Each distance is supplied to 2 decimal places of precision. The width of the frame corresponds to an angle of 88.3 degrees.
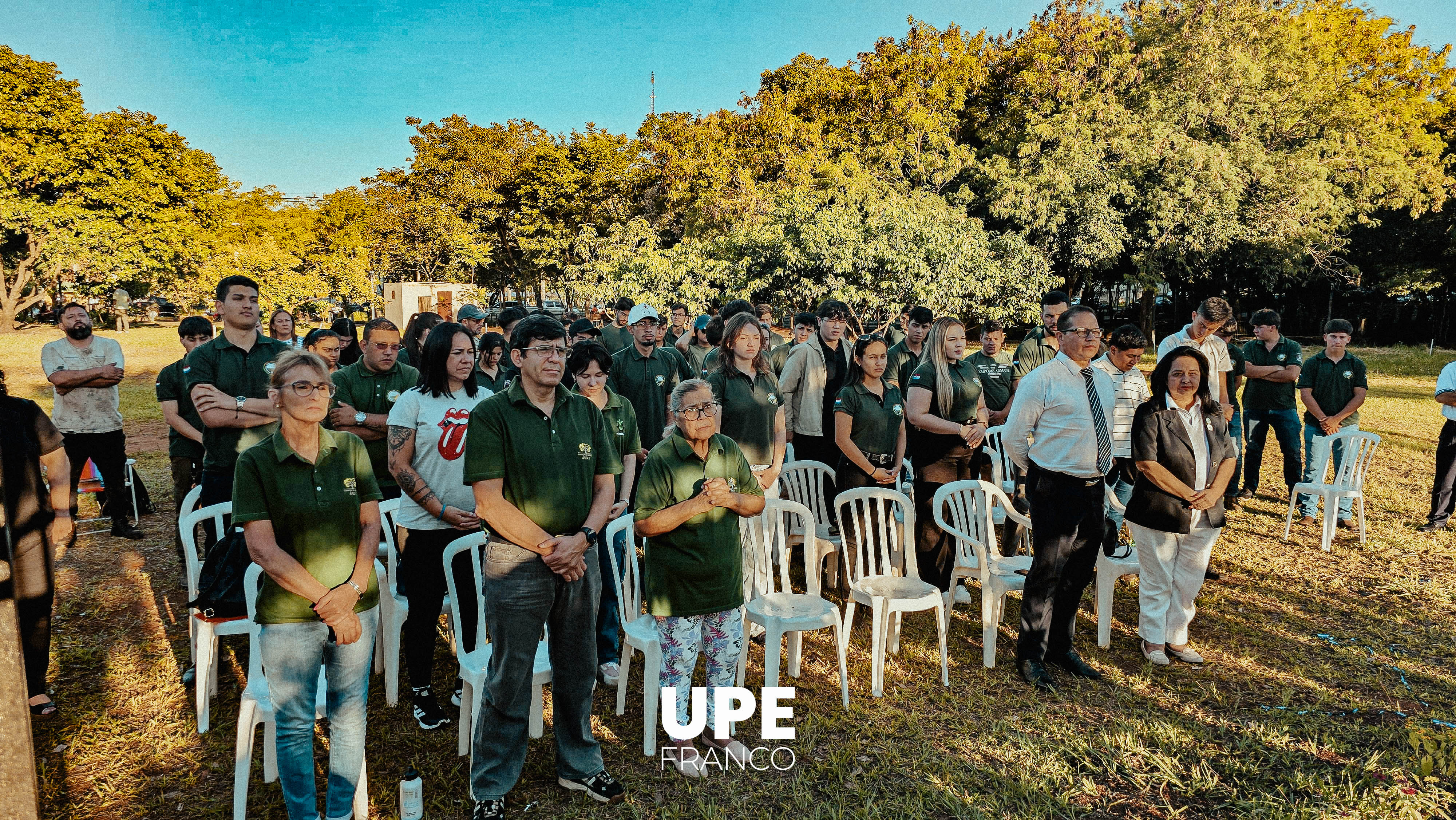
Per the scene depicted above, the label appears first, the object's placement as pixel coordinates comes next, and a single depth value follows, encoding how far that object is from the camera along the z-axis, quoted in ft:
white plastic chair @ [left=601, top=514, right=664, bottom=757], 11.39
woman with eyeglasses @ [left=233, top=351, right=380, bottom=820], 8.29
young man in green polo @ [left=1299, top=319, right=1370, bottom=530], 22.90
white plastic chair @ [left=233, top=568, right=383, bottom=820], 9.33
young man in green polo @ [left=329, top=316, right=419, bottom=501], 13.91
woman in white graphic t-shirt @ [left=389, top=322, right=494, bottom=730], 11.84
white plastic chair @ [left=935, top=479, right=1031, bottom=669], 14.33
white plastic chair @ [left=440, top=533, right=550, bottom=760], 10.60
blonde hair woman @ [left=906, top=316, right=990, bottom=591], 16.31
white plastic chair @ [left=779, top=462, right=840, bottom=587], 17.54
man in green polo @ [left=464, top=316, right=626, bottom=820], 9.02
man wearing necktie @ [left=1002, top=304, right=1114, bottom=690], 12.96
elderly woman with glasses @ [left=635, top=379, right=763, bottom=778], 10.11
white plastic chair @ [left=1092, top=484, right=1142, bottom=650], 15.23
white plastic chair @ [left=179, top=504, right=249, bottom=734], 11.68
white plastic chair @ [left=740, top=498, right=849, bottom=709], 12.12
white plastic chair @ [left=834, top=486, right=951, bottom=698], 13.26
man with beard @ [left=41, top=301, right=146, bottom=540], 20.30
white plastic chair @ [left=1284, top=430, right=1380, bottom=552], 20.72
